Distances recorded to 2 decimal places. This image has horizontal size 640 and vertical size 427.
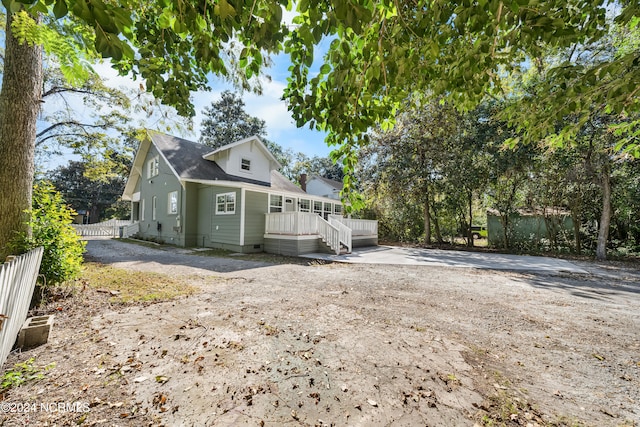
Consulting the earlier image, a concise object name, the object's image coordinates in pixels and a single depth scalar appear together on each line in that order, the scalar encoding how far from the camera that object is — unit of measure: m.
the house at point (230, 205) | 11.37
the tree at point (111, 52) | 1.23
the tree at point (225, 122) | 30.56
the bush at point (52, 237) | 3.77
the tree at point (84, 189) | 39.59
